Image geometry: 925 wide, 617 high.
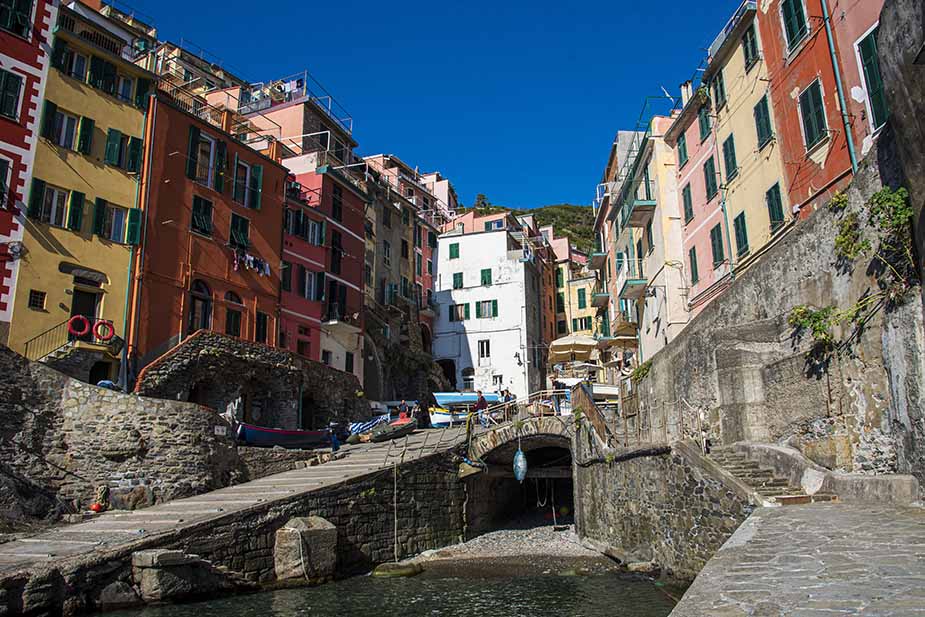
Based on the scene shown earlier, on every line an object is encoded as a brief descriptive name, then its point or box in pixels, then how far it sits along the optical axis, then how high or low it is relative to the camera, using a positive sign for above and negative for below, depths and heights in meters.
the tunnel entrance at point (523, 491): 28.33 -2.02
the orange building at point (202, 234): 26.62 +9.52
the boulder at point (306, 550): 18.56 -2.57
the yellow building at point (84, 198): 22.95 +9.36
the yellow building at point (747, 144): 21.36 +9.99
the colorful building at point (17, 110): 22.19 +11.75
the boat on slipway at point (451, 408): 35.47 +2.41
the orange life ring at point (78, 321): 22.97 +4.60
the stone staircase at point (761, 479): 12.52 -0.75
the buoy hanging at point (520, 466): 26.90 -0.65
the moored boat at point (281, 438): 25.03 +0.72
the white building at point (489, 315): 52.69 +10.66
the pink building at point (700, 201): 25.53 +9.56
